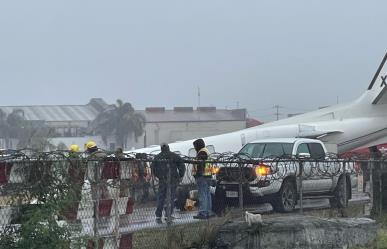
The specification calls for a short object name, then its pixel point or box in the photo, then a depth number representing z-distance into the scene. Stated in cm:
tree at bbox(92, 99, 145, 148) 10044
